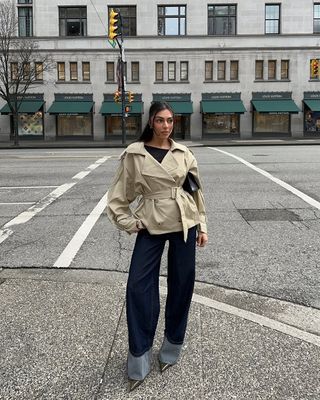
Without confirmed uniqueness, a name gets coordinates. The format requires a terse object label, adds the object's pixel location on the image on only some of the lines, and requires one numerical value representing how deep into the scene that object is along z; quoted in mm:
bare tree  32000
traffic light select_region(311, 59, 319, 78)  32419
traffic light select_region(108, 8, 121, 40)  20042
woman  3066
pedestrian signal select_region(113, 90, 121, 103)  28153
